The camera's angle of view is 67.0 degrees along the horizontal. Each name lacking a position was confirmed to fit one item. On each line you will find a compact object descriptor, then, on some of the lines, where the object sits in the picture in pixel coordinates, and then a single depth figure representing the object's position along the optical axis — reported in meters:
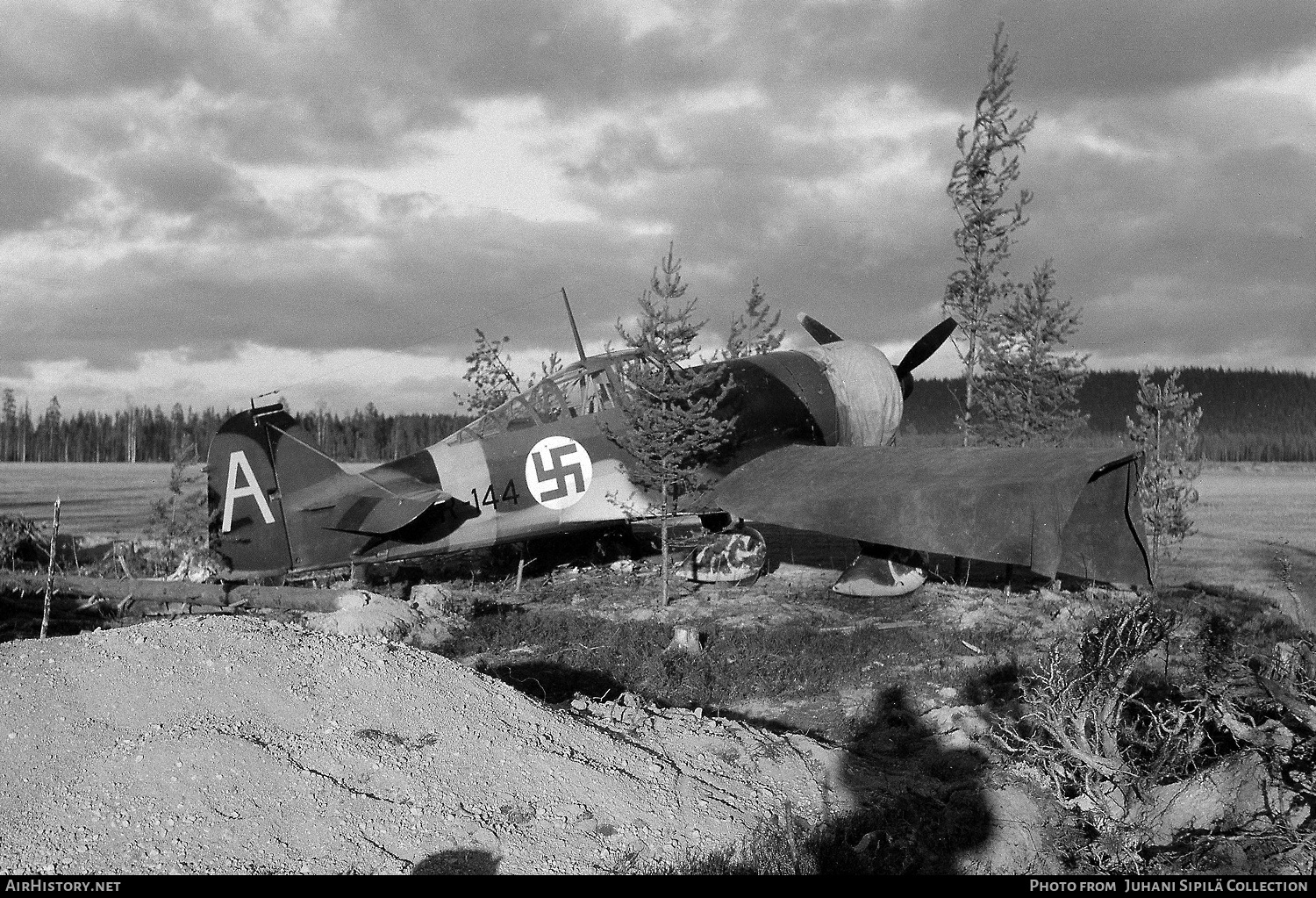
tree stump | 10.28
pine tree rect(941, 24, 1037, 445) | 15.84
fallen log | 11.06
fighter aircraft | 9.06
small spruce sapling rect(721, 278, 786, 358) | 14.14
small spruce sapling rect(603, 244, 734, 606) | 12.62
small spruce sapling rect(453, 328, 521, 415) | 19.97
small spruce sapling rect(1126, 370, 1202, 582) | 13.27
